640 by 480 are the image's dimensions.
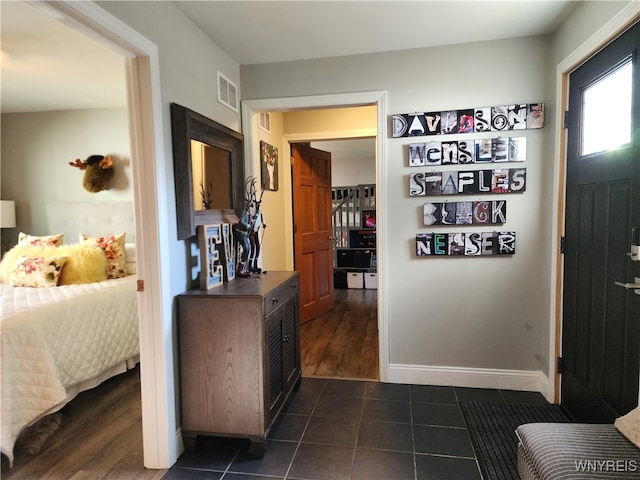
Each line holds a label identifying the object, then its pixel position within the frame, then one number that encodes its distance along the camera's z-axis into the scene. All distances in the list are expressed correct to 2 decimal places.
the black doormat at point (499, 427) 1.82
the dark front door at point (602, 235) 1.67
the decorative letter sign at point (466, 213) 2.54
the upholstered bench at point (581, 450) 1.19
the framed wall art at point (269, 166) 3.27
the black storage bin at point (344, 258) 6.38
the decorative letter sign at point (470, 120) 2.46
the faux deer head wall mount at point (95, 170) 3.75
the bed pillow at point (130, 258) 3.43
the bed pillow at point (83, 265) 3.08
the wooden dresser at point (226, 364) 1.93
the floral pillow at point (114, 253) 3.30
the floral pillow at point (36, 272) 2.97
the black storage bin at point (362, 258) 6.27
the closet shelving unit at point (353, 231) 6.30
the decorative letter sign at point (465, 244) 2.55
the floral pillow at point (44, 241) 3.38
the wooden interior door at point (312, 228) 4.24
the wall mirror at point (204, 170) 1.97
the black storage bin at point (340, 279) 6.31
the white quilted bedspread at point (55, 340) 2.01
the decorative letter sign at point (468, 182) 2.50
